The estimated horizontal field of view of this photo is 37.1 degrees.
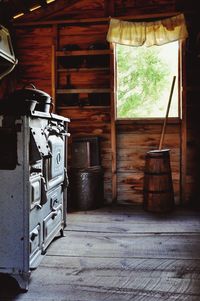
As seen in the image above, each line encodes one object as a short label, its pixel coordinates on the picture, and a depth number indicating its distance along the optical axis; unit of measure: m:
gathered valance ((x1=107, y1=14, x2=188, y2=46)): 4.18
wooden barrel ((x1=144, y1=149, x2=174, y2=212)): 3.71
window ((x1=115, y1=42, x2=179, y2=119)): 4.35
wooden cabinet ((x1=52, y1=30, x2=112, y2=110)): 4.34
